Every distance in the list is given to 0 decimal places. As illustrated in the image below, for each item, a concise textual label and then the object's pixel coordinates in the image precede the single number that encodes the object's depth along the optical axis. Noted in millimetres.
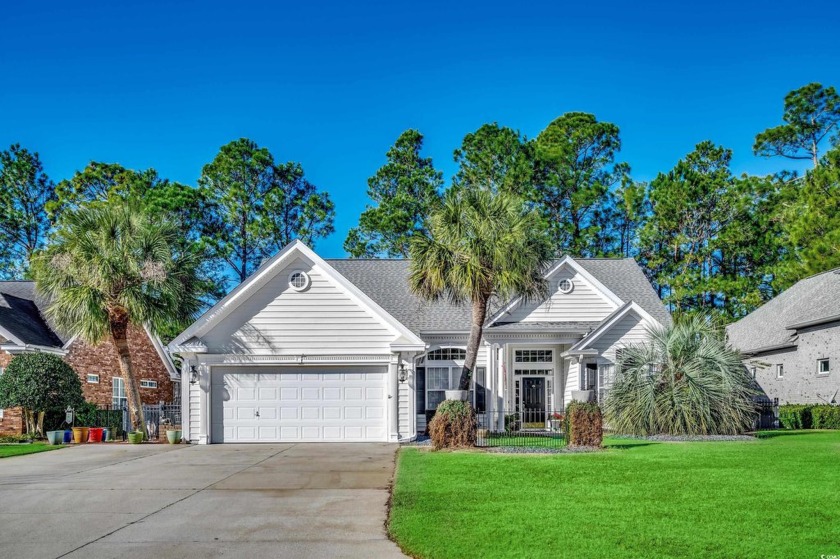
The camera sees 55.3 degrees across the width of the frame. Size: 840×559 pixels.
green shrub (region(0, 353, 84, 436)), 24656
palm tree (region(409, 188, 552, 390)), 21156
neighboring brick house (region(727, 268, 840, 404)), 28141
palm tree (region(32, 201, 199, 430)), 24281
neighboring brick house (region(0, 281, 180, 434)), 27109
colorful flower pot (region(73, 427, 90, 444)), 24477
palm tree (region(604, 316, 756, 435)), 21609
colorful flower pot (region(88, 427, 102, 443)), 24828
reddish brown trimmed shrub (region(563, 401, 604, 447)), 19047
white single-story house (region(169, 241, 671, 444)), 23547
